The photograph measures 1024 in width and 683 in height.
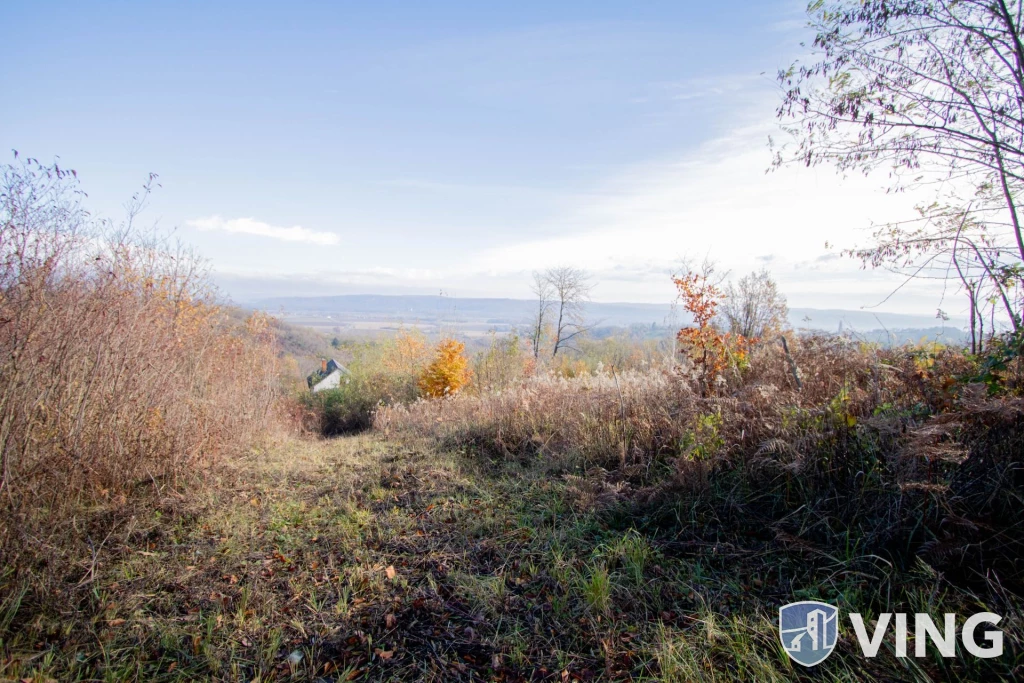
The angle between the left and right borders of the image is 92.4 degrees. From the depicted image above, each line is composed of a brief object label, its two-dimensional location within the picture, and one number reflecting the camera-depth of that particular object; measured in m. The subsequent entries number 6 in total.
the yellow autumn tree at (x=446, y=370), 16.69
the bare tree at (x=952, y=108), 4.00
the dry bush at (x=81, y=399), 3.43
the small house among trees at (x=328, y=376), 21.92
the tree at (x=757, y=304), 22.73
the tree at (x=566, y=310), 32.41
